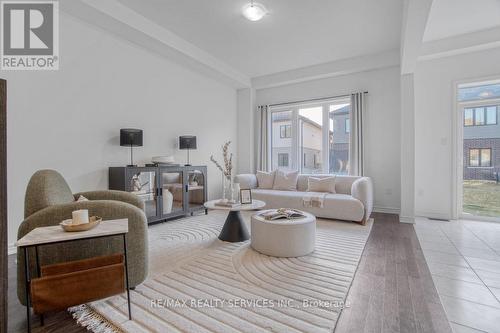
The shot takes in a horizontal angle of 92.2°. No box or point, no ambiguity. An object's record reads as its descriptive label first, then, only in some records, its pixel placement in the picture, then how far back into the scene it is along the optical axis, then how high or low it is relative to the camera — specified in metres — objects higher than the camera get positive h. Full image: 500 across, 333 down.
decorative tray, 1.37 -0.35
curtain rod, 5.02 +1.44
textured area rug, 1.44 -0.93
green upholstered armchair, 1.54 -0.39
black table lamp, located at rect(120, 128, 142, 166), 3.28 +0.40
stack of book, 2.95 -0.47
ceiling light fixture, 2.97 +1.95
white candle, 1.40 -0.30
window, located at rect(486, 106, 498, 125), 3.84 +0.81
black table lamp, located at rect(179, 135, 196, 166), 4.18 +0.42
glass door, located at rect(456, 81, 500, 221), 3.83 +0.25
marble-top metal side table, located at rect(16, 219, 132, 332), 1.24 -0.38
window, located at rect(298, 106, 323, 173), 5.28 +0.66
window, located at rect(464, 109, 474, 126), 3.99 +0.81
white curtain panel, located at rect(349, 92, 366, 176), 4.62 +0.63
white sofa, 3.72 -0.55
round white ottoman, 2.40 -0.72
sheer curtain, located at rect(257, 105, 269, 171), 5.73 +0.57
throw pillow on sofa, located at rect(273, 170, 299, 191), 4.86 -0.31
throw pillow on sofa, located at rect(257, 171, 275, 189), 5.05 -0.29
